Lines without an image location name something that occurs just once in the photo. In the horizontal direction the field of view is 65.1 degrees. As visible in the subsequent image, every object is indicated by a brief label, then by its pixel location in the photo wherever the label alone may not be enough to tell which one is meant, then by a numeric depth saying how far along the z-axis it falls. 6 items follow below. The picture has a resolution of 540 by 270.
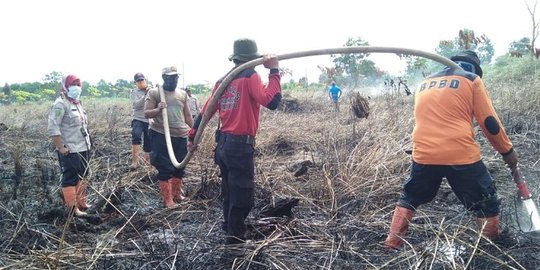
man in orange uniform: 2.92
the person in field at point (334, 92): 10.55
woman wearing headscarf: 4.34
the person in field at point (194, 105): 6.98
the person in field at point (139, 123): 6.49
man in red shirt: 3.21
